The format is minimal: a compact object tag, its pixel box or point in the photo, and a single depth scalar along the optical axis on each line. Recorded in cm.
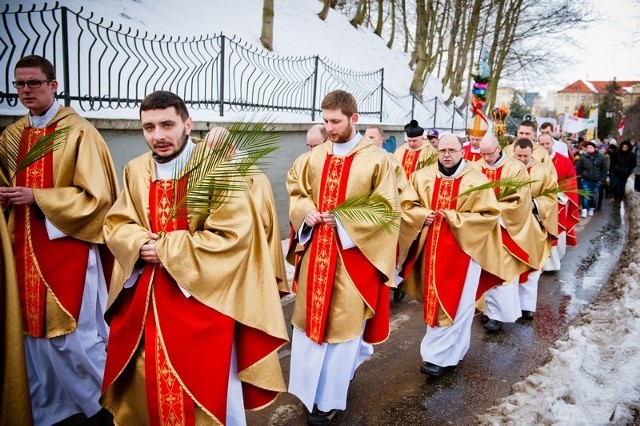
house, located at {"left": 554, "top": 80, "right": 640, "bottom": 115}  11550
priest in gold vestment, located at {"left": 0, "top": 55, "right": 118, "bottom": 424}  363
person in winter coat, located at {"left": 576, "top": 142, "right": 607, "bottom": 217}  1447
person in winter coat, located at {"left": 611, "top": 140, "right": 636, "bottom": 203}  1681
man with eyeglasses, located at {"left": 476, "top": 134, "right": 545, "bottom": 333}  578
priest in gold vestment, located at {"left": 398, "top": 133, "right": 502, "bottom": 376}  467
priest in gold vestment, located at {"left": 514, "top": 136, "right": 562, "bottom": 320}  643
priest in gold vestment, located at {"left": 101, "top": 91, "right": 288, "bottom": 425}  269
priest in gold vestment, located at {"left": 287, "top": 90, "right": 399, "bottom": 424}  384
